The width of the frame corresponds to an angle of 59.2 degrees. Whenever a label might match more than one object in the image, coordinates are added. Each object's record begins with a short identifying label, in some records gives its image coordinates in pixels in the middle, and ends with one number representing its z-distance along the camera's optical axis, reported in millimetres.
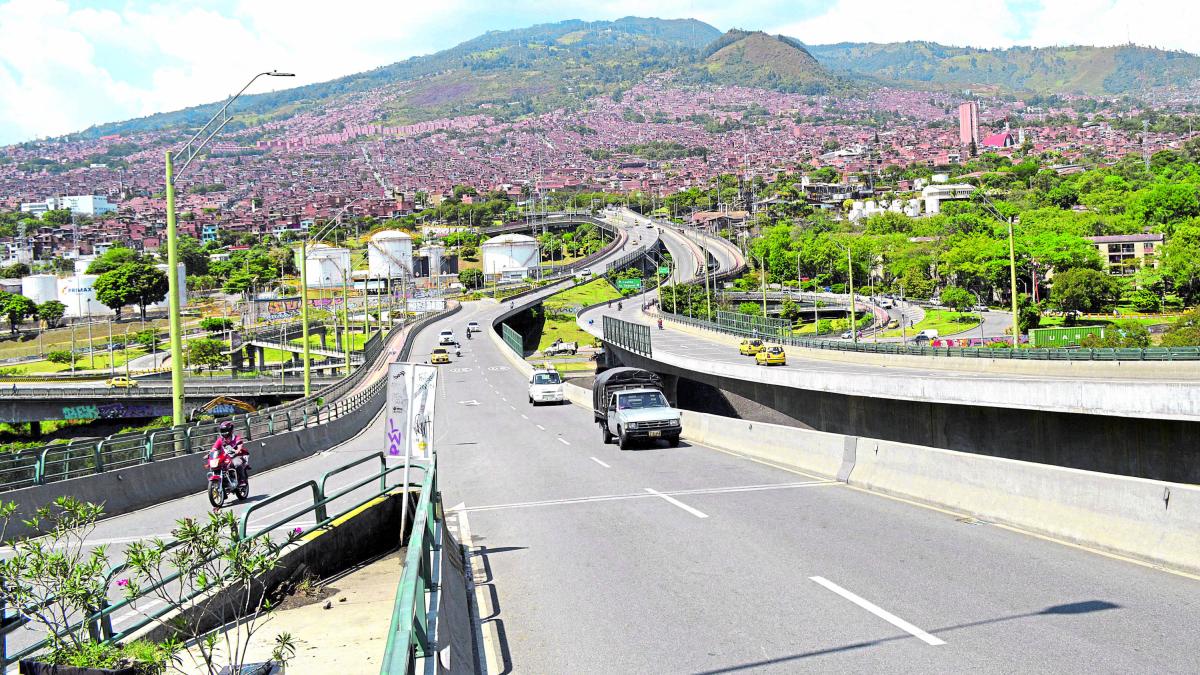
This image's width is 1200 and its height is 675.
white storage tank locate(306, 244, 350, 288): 194350
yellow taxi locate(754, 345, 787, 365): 54156
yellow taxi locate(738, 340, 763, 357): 64150
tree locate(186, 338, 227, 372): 114000
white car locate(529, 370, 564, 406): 49344
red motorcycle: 19156
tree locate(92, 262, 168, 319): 165812
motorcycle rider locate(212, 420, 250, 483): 19453
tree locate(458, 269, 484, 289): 193988
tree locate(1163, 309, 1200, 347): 64656
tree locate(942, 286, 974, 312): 118475
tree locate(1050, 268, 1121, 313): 95062
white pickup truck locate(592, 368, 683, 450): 27375
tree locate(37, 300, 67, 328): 167500
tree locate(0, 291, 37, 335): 160750
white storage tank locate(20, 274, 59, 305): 184000
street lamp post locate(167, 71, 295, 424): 22297
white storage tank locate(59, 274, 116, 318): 180750
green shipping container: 68500
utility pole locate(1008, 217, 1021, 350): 48209
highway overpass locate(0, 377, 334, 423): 78938
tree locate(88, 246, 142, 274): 190250
